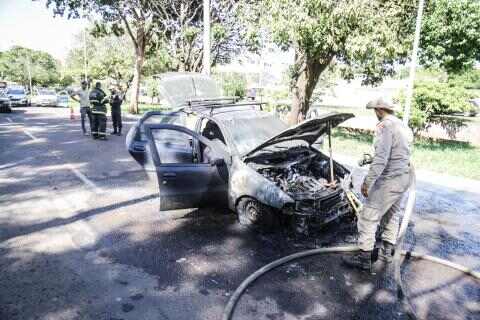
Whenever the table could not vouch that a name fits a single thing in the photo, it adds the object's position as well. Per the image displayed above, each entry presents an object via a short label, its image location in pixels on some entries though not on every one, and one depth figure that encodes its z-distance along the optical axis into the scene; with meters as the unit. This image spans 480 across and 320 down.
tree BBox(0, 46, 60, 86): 62.19
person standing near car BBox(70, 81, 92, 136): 11.89
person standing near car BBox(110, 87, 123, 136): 12.41
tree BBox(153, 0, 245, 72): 17.61
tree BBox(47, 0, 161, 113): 19.30
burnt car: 4.57
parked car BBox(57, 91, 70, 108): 28.99
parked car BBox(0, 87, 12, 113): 20.56
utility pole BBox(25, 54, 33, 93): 56.35
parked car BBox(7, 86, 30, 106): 25.97
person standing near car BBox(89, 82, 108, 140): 11.34
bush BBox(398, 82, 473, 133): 13.74
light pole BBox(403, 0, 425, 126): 9.59
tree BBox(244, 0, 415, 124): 9.23
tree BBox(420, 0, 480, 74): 11.43
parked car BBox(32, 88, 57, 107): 28.81
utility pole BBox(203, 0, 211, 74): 10.07
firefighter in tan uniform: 3.64
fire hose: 3.27
